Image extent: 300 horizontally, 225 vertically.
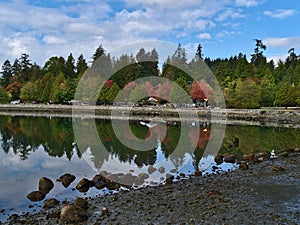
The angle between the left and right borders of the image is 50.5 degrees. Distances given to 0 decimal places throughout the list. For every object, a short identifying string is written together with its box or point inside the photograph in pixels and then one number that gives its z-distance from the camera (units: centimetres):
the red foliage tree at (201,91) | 5838
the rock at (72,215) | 841
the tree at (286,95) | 5150
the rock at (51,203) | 1042
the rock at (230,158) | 1783
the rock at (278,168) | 1385
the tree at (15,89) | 8469
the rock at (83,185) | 1257
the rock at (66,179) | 1361
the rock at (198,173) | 1436
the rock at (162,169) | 1577
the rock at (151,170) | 1569
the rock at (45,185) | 1261
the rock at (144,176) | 1410
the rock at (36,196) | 1152
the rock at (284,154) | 1803
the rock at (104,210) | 902
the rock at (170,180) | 1283
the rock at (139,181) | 1314
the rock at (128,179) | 1329
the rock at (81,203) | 940
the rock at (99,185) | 1274
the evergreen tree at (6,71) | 9265
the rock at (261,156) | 1695
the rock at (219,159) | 1775
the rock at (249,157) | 1766
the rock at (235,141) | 2427
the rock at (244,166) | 1477
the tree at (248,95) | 5021
